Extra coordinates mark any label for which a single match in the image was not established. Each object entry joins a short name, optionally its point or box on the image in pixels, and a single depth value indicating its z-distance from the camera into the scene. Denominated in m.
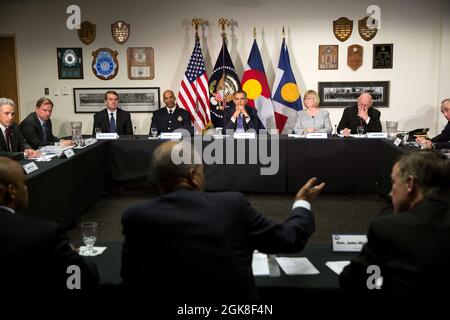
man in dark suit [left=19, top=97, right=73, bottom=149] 5.15
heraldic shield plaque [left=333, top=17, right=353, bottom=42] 6.92
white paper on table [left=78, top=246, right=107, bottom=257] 1.97
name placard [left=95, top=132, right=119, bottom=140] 5.65
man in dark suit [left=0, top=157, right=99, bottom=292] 1.45
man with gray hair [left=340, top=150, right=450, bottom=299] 1.40
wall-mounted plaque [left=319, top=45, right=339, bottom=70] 7.01
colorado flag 6.89
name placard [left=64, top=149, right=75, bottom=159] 4.31
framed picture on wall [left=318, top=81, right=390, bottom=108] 7.07
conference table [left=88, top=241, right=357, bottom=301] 1.65
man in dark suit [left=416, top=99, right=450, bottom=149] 4.69
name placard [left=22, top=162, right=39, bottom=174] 3.55
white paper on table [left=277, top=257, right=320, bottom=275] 1.78
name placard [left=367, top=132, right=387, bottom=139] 5.40
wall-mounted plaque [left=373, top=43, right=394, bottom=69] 6.98
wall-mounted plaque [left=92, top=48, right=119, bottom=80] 7.20
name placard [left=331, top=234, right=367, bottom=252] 2.00
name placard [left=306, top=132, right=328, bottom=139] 5.43
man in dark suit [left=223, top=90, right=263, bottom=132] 5.89
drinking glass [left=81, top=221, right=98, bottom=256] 1.98
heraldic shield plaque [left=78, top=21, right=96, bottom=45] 7.16
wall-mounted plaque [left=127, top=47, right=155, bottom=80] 7.18
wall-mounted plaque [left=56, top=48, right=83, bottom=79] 7.25
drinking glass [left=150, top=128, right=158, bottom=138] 5.58
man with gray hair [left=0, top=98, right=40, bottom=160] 4.24
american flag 6.83
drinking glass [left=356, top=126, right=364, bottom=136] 5.52
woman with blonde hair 5.85
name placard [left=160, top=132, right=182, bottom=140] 5.54
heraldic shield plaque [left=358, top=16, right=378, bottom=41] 6.90
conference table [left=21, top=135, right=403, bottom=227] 5.35
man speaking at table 1.46
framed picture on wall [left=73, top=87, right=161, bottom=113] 7.28
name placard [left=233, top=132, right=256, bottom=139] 5.44
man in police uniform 6.39
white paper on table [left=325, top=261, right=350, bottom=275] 1.79
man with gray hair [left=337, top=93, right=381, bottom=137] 5.91
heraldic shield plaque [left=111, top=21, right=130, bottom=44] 7.13
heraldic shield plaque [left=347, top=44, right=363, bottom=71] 6.99
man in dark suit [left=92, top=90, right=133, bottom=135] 6.31
